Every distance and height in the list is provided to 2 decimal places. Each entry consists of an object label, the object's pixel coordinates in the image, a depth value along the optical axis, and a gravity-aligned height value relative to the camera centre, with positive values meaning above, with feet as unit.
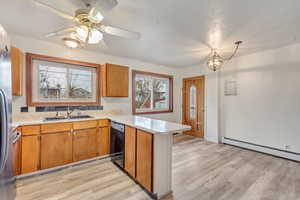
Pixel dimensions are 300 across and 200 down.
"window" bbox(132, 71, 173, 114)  13.88 +0.80
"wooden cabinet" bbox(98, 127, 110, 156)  9.62 -2.85
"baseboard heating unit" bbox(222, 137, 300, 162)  9.61 -3.78
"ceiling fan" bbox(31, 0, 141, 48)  4.97 +2.98
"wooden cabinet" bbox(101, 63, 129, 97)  10.79 +1.55
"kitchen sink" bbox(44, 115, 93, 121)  8.81 -1.19
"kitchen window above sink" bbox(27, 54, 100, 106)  9.10 +1.31
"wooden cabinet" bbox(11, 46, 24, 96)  7.41 +1.59
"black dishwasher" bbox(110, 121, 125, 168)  8.36 -2.76
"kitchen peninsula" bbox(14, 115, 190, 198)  5.97 -2.44
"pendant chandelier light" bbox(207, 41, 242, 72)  9.66 +2.64
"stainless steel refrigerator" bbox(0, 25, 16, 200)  3.33 -0.52
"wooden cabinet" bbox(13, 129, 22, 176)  7.06 -2.95
